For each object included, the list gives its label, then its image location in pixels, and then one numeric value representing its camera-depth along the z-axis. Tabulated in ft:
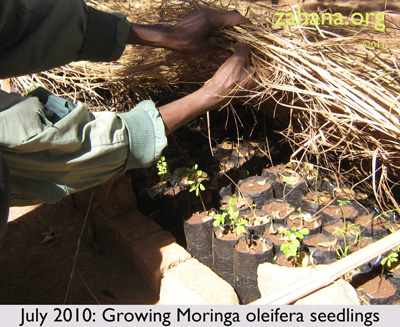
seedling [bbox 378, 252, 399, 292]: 5.37
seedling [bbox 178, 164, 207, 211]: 6.57
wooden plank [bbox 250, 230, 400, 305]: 4.27
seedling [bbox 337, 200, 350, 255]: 5.87
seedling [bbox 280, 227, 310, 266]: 5.41
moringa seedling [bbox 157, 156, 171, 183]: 6.89
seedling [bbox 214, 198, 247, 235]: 6.15
